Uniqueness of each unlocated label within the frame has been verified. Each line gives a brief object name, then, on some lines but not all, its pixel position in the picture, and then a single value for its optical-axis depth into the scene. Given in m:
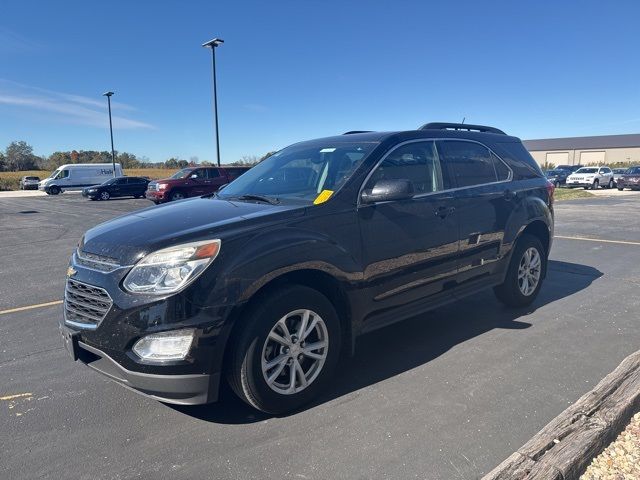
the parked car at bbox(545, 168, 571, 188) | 38.83
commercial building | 86.50
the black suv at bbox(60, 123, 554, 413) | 2.79
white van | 38.41
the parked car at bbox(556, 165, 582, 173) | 47.01
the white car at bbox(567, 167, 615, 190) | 34.94
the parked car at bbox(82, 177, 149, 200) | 30.92
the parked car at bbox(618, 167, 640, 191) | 32.47
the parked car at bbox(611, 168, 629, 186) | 35.91
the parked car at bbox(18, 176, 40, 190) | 46.72
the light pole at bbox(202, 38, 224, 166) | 24.71
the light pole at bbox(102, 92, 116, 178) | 39.34
